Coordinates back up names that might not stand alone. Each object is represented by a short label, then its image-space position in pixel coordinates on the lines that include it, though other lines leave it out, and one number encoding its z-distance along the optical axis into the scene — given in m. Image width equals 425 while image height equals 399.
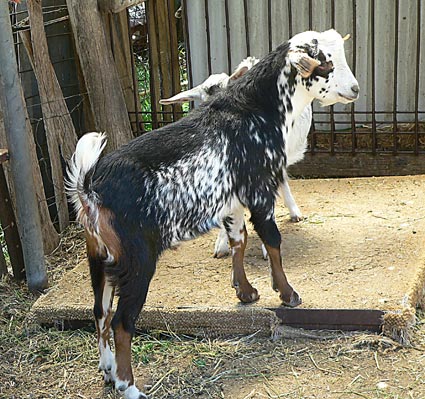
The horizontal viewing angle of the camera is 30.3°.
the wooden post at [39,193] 5.19
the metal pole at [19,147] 4.76
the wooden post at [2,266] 5.34
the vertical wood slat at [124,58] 6.80
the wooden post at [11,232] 5.26
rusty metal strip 4.24
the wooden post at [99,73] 5.79
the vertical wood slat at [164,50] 7.25
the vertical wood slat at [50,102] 5.46
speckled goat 3.66
